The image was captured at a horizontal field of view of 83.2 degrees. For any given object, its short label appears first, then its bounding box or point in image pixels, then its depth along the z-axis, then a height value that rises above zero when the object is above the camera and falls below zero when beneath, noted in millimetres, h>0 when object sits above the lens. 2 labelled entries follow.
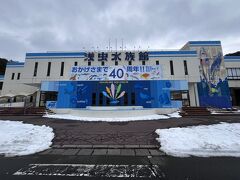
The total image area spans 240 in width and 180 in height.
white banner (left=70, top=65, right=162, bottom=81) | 21853 +5765
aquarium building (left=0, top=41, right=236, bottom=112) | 21234 +5221
